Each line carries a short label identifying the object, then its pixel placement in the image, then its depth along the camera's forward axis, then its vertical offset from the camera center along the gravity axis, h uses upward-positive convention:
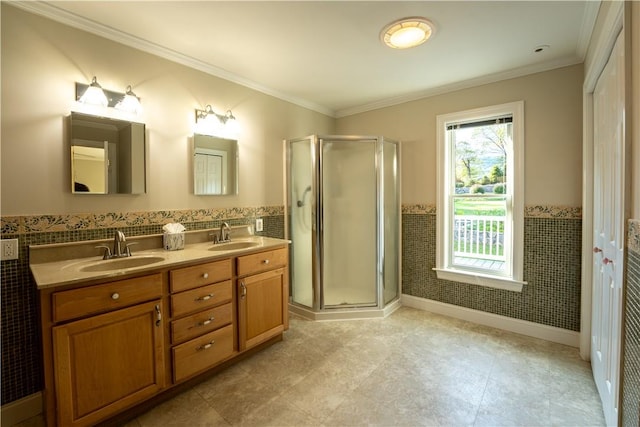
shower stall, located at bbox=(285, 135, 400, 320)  3.04 -0.20
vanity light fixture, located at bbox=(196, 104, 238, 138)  2.51 +0.77
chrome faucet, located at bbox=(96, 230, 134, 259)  1.90 -0.27
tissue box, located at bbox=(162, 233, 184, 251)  2.17 -0.25
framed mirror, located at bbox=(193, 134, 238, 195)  2.49 +0.39
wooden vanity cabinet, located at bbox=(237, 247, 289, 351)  2.15 -0.71
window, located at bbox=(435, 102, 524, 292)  2.66 +0.09
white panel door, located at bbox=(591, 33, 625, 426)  1.33 -0.14
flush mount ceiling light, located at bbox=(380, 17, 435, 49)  1.92 +1.22
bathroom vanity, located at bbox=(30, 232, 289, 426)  1.38 -0.65
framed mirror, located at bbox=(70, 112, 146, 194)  1.86 +0.37
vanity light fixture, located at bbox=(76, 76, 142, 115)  1.88 +0.75
